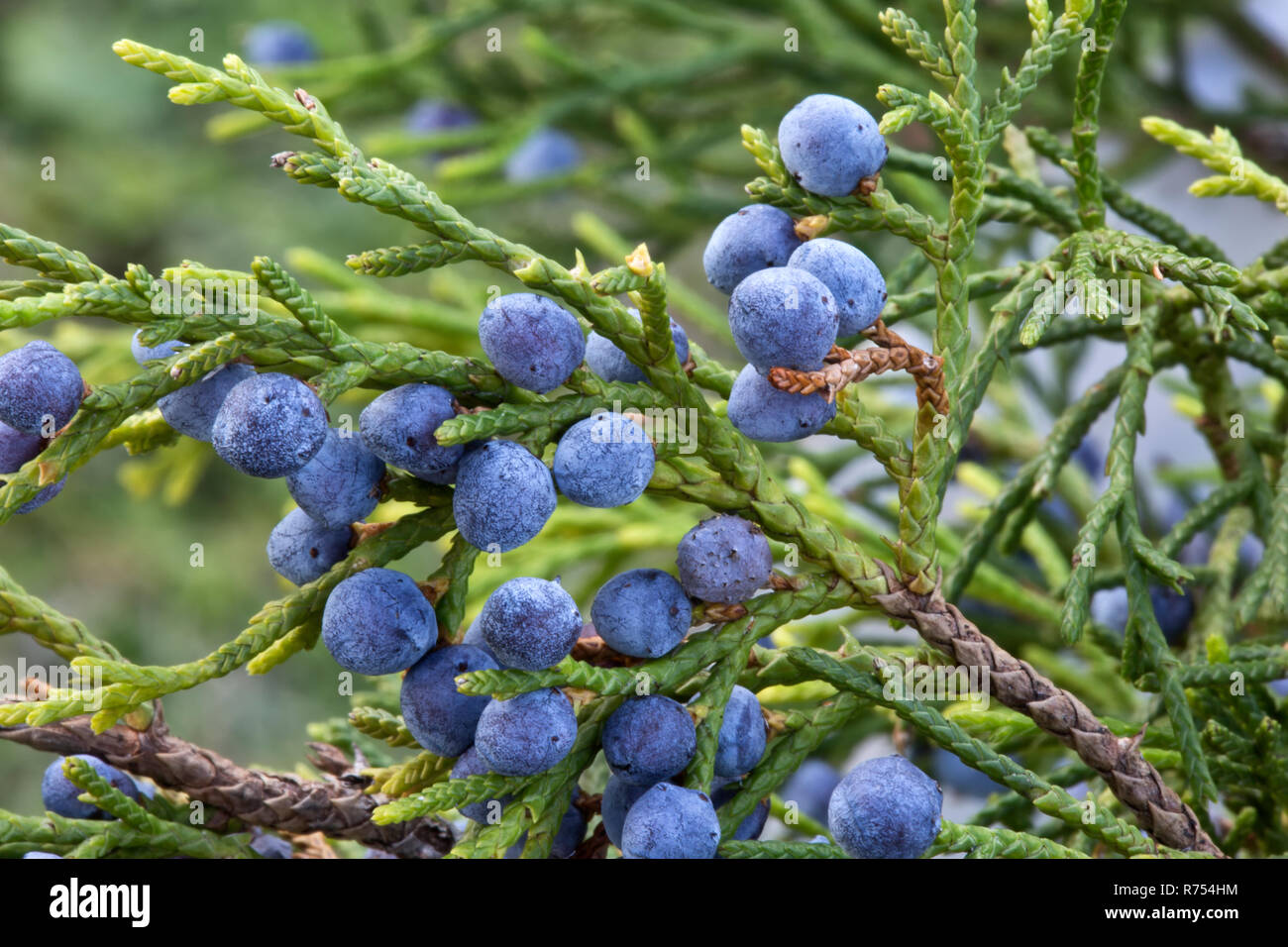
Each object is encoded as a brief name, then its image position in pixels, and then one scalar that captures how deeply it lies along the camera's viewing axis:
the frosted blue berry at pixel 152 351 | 0.21
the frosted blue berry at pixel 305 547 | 0.21
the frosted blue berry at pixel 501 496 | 0.20
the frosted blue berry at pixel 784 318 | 0.21
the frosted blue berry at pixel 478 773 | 0.21
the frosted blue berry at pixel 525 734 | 0.21
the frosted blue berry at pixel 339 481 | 0.21
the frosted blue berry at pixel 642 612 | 0.21
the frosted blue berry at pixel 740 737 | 0.21
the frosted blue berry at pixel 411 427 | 0.21
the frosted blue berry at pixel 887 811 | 0.21
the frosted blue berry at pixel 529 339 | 0.21
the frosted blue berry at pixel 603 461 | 0.21
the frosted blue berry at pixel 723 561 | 0.21
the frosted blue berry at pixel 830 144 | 0.21
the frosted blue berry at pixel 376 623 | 0.21
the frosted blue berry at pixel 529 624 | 0.20
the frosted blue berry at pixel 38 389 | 0.20
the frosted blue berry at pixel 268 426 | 0.20
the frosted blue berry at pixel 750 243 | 0.22
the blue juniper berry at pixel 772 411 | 0.21
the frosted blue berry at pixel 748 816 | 0.22
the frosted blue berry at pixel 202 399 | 0.21
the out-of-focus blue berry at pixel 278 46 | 0.42
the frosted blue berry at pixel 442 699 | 0.21
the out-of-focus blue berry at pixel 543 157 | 0.40
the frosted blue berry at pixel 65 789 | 0.22
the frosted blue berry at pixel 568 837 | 0.22
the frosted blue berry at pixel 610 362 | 0.22
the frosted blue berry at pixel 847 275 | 0.21
